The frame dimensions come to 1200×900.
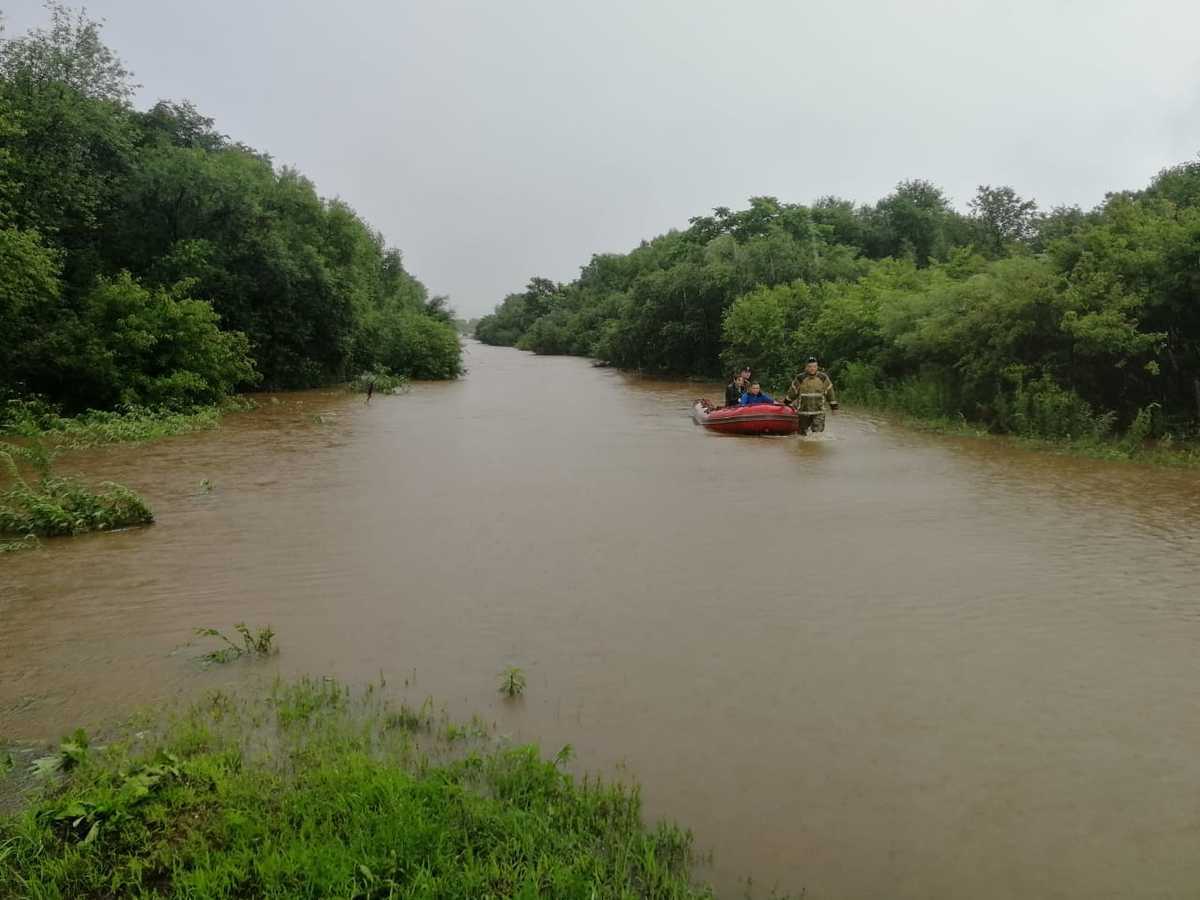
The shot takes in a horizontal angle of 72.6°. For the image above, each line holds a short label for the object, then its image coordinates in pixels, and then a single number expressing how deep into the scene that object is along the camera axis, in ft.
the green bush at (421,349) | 128.06
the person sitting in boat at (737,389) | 65.16
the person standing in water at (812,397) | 58.49
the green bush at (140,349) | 62.49
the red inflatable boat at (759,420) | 58.80
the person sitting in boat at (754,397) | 62.08
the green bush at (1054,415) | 51.29
